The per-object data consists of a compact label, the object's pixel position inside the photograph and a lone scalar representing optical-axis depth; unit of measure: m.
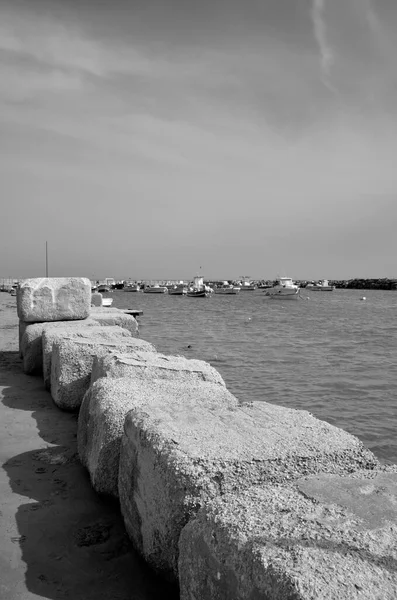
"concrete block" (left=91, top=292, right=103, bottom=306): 15.59
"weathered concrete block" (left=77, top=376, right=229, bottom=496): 2.93
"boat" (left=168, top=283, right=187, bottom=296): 71.69
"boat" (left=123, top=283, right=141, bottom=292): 88.76
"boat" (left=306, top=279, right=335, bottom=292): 90.16
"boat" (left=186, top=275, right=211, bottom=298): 63.75
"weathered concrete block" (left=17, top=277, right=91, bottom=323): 7.17
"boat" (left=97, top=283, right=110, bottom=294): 84.71
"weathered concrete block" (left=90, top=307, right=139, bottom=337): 7.76
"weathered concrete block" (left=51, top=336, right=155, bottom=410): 4.86
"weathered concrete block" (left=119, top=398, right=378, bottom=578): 2.08
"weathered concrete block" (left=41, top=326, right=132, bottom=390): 5.65
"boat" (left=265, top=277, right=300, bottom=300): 56.50
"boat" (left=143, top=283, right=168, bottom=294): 80.44
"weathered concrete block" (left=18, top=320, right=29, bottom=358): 7.46
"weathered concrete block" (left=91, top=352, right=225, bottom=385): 4.06
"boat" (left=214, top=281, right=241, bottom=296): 77.81
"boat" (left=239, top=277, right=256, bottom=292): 92.44
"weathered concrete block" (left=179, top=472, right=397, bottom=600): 1.36
